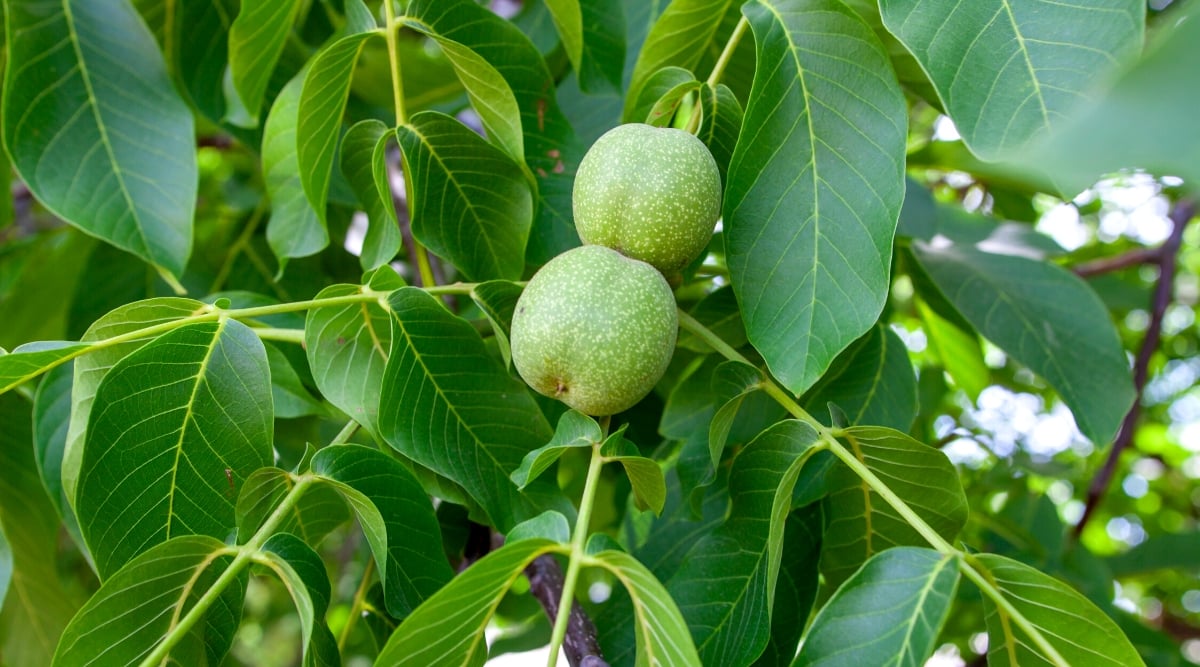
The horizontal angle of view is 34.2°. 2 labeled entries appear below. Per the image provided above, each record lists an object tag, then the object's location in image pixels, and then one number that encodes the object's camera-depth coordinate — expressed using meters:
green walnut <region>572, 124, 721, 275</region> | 0.55
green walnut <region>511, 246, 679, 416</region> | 0.53
